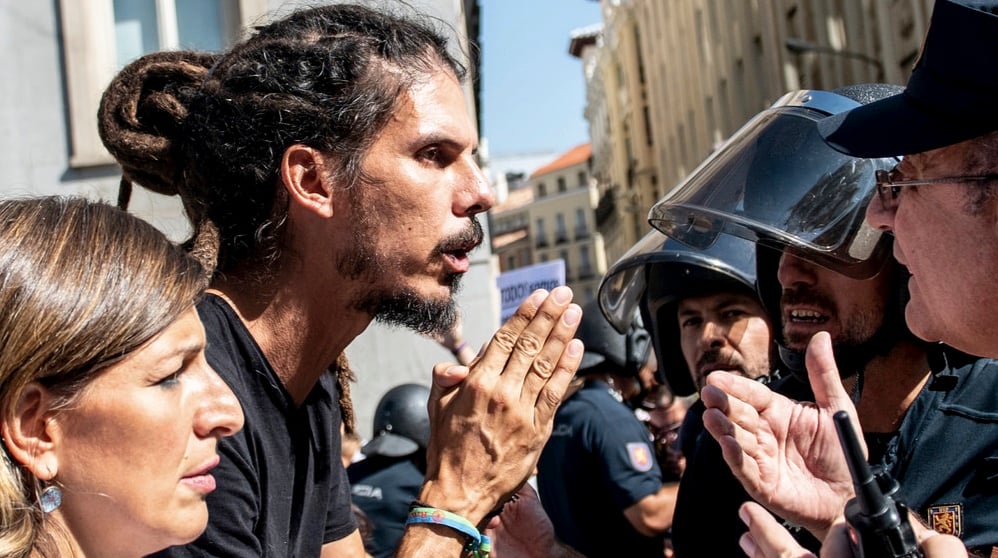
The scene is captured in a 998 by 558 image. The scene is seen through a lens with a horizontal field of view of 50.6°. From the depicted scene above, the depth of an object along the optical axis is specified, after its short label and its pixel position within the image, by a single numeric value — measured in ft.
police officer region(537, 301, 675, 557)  14.15
